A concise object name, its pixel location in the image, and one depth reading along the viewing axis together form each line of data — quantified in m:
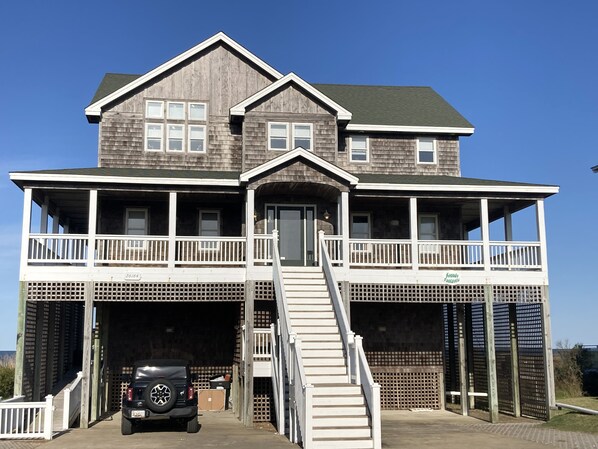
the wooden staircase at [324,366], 13.76
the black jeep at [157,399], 16.28
